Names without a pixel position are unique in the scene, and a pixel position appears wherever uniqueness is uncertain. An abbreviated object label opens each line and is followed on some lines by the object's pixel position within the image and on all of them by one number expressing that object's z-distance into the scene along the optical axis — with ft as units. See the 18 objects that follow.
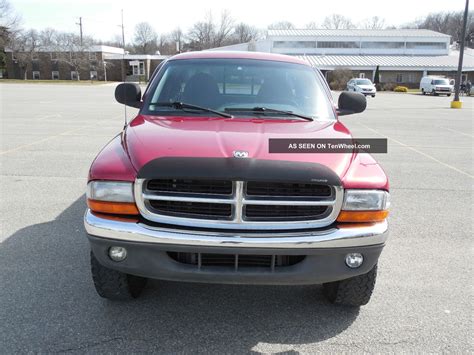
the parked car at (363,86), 131.02
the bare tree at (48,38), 246.68
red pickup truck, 8.72
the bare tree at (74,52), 241.96
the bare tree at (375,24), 397.37
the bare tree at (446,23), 382.83
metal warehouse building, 243.81
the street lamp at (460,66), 80.79
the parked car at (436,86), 147.84
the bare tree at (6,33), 230.93
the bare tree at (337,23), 392.68
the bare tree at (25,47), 240.94
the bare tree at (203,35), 339.20
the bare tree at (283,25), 396.37
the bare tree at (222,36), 347.36
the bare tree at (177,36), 366.70
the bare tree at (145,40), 351.46
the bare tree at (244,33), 376.19
